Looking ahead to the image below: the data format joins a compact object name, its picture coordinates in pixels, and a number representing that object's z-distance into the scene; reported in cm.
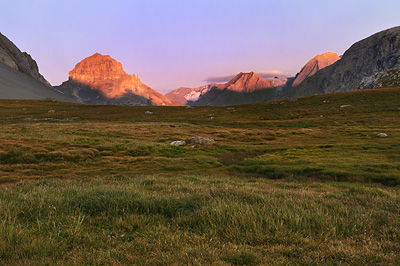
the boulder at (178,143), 3125
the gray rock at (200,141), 3209
